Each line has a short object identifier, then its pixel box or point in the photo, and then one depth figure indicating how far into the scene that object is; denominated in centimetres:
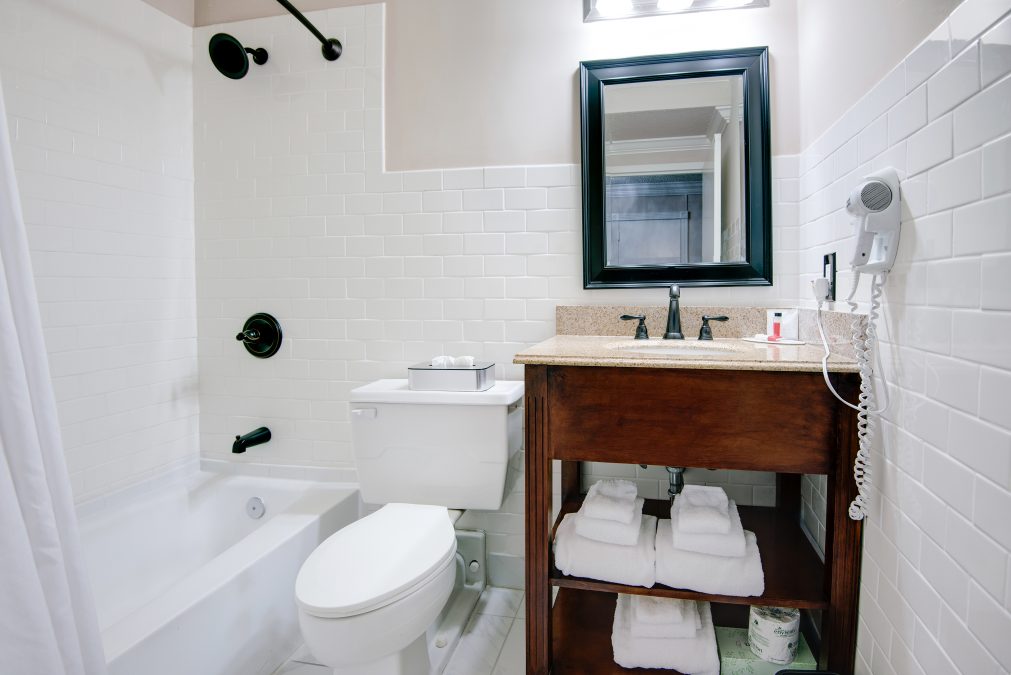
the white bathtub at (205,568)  128
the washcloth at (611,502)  138
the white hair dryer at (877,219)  105
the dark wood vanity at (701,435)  122
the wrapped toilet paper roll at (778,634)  137
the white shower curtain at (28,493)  72
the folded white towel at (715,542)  129
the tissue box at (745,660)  136
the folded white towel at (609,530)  135
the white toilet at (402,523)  124
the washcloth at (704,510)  131
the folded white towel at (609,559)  133
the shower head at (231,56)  197
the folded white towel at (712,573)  128
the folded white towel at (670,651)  135
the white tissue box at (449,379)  173
